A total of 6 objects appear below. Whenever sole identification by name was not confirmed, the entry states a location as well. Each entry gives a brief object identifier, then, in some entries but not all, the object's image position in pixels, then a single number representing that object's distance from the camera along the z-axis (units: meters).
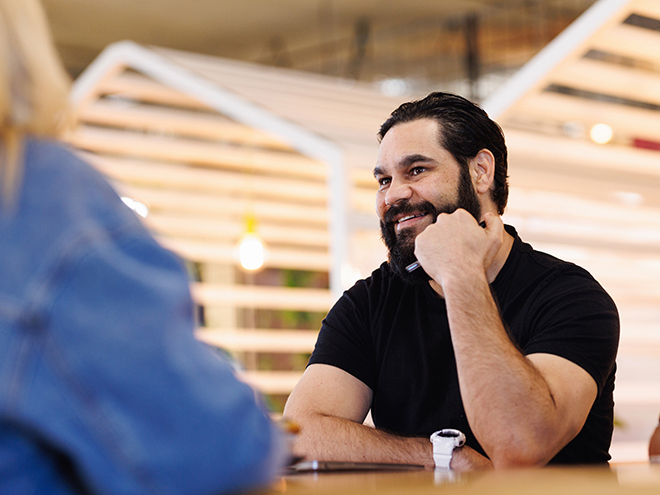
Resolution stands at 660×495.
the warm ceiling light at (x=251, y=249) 4.36
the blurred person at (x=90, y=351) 1.03
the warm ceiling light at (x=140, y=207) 4.07
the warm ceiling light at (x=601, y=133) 3.23
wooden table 1.19
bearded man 1.87
